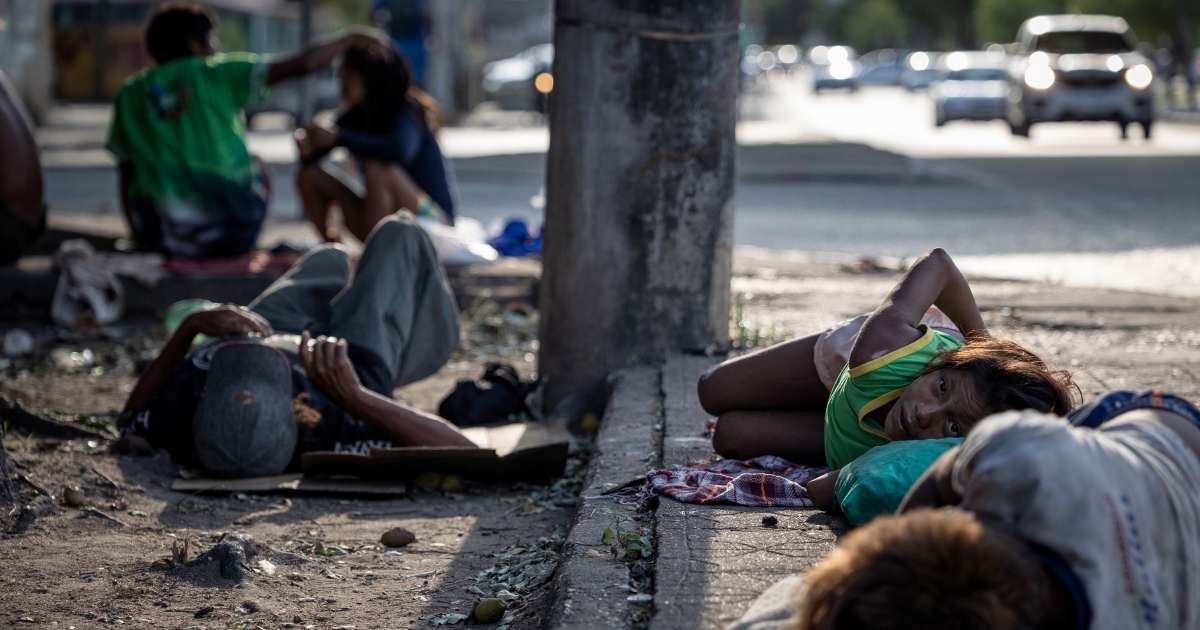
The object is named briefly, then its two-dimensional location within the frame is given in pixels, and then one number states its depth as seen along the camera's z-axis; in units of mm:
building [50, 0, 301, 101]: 28672
